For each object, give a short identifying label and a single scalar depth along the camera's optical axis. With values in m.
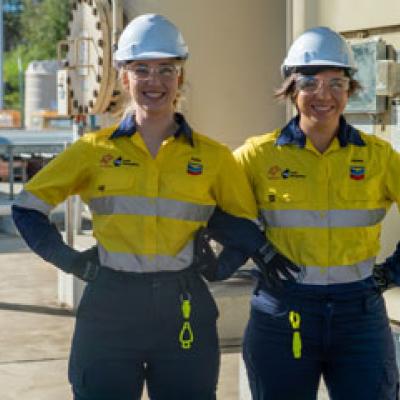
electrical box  4.24
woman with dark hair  3.10
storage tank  28.14
